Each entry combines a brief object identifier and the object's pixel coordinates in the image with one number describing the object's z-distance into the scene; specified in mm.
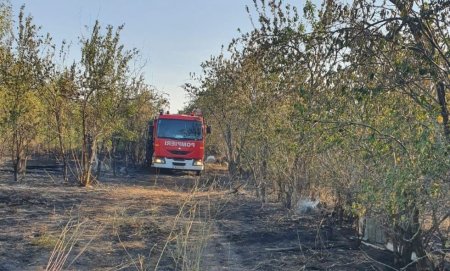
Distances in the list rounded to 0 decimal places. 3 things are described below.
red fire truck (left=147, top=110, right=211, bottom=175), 21031
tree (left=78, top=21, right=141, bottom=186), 14789
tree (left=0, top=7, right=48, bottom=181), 14997
